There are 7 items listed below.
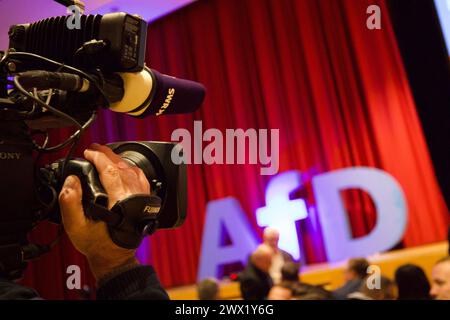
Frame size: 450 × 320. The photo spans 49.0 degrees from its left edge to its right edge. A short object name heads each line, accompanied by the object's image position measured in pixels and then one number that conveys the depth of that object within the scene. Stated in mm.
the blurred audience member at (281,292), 2432
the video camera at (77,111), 640
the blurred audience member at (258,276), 3191
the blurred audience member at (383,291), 1935
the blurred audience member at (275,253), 3622
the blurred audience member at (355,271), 2949
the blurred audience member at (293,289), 2041
